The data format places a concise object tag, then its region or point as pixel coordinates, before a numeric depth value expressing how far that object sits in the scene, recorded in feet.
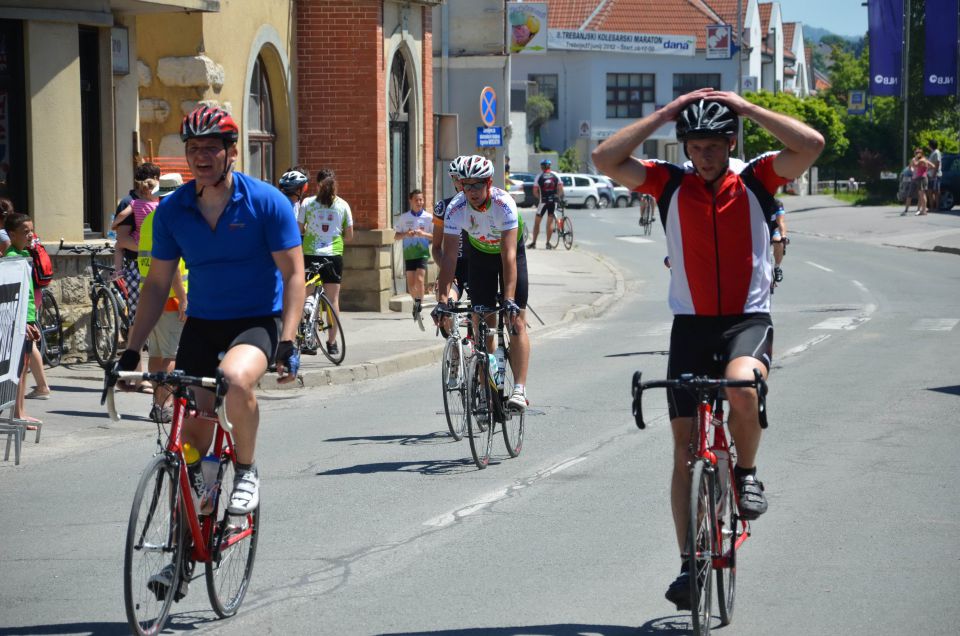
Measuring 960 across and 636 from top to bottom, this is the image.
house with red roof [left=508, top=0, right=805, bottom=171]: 257.34
